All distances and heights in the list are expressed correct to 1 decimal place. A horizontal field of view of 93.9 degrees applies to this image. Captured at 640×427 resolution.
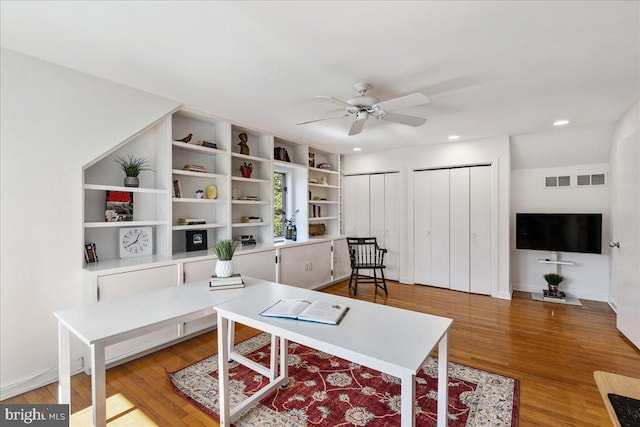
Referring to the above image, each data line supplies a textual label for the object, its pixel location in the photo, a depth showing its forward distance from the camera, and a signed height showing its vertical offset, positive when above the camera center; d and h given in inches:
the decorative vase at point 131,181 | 108.4 +12.0
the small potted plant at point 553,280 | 166.6 -38.0
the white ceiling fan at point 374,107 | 92.1 +34.8
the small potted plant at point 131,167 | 108.8 +17.9
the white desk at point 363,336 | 45.9 -22.3
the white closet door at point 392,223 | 205.3 -7.0
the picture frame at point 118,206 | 107.7 +2.9
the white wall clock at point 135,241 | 111.9 -10.6
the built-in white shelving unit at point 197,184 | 108.9 +13.6
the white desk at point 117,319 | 53.4 -21.6
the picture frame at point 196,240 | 132.3 -11.7
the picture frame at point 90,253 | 101.7 -13.4
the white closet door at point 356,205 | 220.1 +5.9
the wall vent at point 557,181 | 171.0 +18.1
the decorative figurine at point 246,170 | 155.3 +22.7
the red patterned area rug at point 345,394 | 72.8 -49.9
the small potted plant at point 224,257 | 86.1 -12.7
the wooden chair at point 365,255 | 189.2 -28.8
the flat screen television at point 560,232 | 158.6 -10.9
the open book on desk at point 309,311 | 60.3 -21.0
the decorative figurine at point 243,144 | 153.2 +35.7
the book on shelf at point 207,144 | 133.6 +31.5
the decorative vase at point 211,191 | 140.1 +10.4
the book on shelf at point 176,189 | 126.8 +10.6
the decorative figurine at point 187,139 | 127.0 +31.9
